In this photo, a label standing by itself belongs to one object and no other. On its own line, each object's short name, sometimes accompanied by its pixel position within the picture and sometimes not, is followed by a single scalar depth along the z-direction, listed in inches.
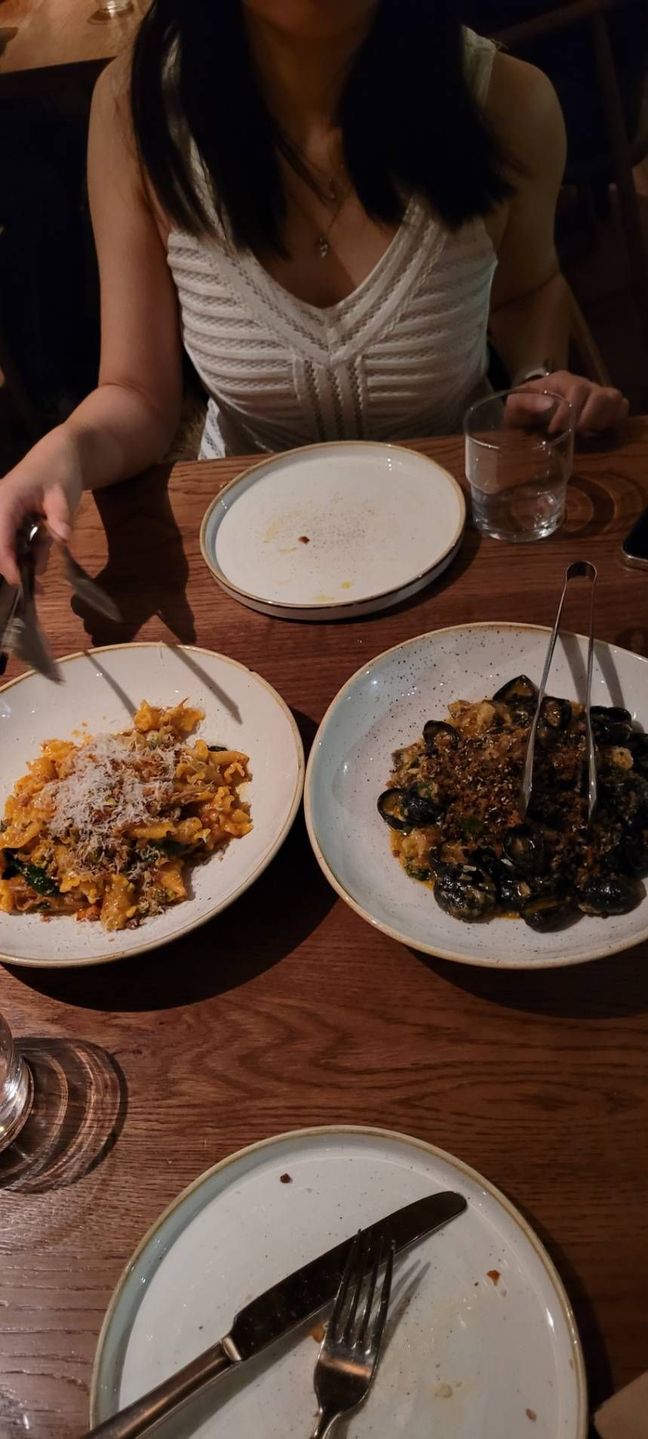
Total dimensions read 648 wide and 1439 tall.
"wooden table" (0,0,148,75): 123.8
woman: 56.2
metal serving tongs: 36.5
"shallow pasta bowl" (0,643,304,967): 38.1
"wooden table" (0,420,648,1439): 28.1
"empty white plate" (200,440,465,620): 51.5
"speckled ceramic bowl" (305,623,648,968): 34.0
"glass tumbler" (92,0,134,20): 133.8
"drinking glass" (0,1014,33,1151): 33.8
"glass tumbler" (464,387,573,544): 53.2
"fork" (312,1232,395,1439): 25.4
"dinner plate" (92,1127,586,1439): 25.0
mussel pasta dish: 35.2
